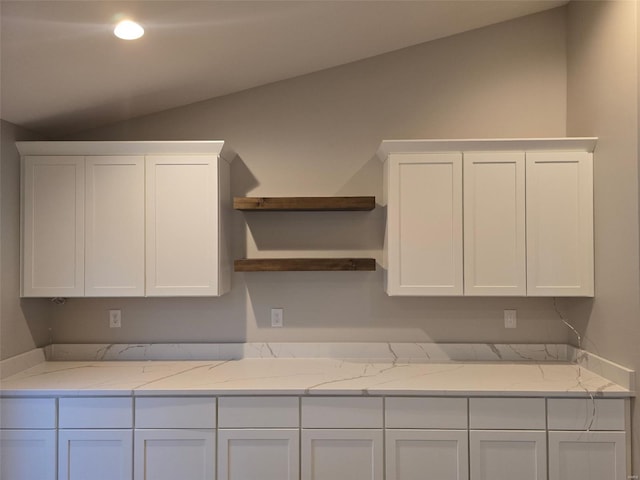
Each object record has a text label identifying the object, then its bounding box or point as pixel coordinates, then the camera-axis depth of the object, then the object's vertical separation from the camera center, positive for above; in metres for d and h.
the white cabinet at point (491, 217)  2.40 +0.14
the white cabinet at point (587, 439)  2.11 -0.93
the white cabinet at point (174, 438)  2.18 -0.95
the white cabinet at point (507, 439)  2.12 -0.93
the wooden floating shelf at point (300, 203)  2.53 +0.23
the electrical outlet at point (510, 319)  2.71 -0.46
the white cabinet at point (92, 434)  2.18 -0.93
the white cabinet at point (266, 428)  2.18 -0.90
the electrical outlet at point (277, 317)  2.77 -0.46
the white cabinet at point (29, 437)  2.18 -0.94
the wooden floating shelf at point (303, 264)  2.54 -0.12
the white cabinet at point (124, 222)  2.48 +0.12
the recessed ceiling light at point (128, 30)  1.87 +0.91
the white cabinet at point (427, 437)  2.15 -0.94
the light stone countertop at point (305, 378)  2.16 -0.71
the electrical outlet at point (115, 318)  2.78 -0.46
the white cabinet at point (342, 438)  2.17 -0.94
